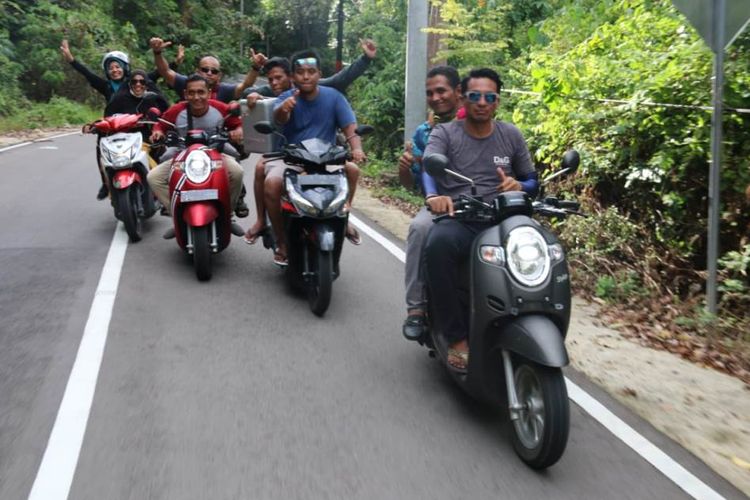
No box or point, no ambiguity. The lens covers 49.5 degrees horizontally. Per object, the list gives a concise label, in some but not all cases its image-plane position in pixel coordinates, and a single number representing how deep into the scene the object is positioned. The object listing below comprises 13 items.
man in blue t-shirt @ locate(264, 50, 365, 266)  6.93
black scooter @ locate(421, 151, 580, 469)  3.92
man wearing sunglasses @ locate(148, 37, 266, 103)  9.15
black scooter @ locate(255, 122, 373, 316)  6.39
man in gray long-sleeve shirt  4.70
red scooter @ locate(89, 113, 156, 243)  8.65
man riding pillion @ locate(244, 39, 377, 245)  7.41
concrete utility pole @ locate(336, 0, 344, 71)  35.69
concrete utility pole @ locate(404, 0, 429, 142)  11.87
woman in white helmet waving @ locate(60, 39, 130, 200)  9.88
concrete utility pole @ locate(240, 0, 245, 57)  49.57
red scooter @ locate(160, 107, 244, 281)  7.23
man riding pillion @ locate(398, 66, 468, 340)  5.28
